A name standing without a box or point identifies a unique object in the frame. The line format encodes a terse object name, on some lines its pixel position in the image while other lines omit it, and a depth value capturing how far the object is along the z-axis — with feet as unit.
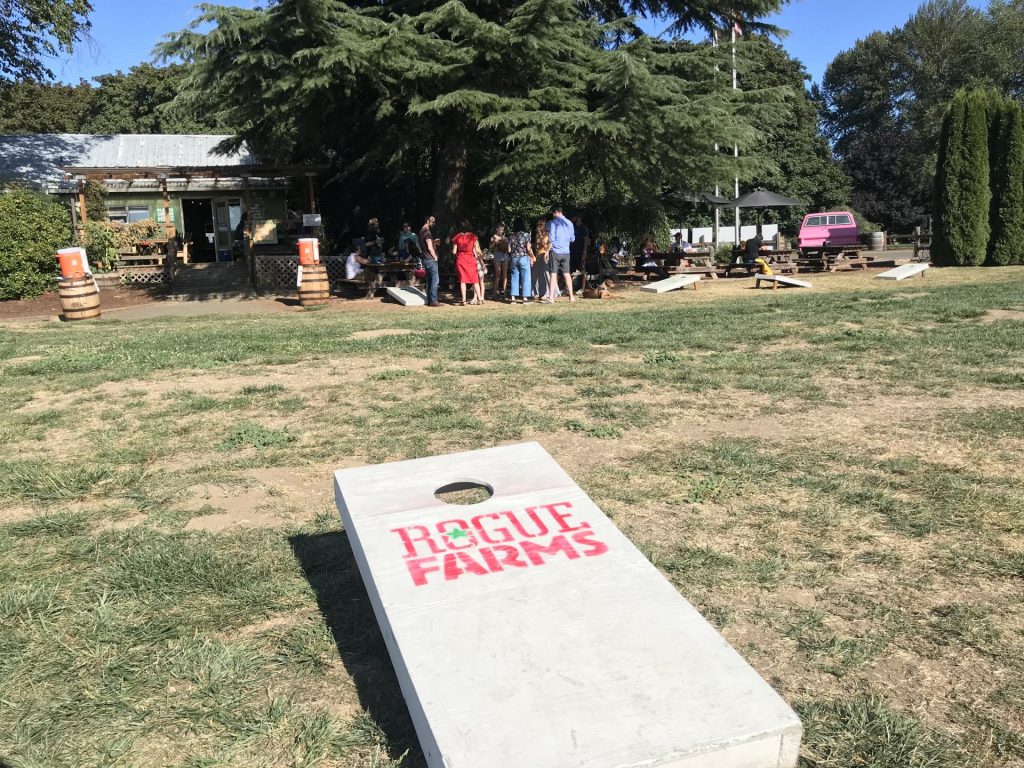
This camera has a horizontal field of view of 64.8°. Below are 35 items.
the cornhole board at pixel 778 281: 57.11
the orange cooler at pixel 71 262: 48.03
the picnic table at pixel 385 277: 58.70
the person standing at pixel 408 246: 63.21
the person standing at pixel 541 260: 48.65
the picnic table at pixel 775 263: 70.10
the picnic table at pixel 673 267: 66.80
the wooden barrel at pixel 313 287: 52.75
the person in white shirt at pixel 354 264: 58.80
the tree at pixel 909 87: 175.32
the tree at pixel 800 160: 164.66
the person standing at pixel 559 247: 48.52
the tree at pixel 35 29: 73.92
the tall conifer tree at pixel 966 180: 75.31
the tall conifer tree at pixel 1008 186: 74.69
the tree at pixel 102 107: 145.48
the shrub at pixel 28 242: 61.52
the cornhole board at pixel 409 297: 51.34
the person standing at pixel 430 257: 48.06
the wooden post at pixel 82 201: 75.51
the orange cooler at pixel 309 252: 52.24
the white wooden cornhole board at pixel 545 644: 6.24
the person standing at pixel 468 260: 49.47
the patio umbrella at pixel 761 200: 84.88
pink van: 105.50
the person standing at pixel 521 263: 50.11
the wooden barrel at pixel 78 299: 48.42
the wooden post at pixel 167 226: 80.38
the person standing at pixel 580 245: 56.49
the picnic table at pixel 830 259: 74.64
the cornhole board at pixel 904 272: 60.39
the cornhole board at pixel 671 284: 55.06
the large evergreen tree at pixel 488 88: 47.03
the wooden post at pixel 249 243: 69.92
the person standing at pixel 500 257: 53.57
